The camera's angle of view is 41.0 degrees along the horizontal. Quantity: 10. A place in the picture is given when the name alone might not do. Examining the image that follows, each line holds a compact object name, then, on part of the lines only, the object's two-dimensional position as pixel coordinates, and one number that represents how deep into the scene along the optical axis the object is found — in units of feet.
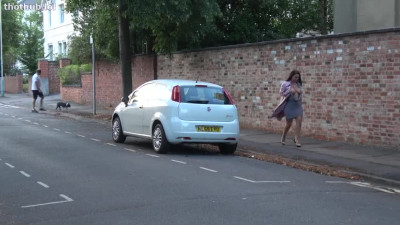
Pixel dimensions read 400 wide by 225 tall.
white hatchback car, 35.88
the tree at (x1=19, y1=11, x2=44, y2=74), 165.37
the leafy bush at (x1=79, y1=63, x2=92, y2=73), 94.99
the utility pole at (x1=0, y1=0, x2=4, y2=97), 123.26
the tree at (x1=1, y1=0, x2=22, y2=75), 165.11
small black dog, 76.38
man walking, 77.15
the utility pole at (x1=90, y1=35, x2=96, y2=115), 69.10
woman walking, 41.04
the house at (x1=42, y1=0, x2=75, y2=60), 151.43
